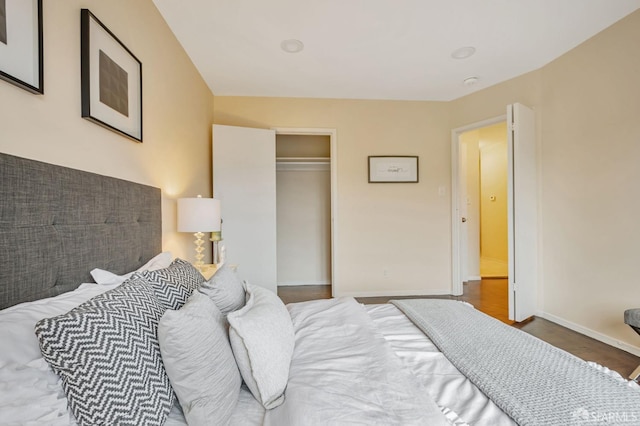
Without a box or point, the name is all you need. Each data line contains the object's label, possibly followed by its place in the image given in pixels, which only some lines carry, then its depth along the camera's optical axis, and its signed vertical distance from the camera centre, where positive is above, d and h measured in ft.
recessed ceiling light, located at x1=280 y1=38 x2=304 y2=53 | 7.89 +4.86
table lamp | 6.75 -0.01
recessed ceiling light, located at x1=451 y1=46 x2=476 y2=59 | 8.36 +4.90
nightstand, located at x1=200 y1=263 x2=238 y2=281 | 6.84 -1.43
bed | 2.00 -1.33
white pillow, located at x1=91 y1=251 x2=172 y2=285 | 3.68 -0.84
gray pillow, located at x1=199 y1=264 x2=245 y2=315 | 3.54 -1.01
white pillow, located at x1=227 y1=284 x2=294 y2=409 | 2.69 -1.42
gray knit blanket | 2.40 -1.73
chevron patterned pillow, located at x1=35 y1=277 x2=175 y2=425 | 1.95 -1.11
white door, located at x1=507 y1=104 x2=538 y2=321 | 9.11 -0.04
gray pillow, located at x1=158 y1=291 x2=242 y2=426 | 2.34 -1.33
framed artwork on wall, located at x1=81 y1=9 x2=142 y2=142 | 4.04 +2.22
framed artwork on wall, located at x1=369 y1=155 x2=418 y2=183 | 11.98 +1.89
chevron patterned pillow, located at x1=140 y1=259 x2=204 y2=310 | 3.18 -0.86
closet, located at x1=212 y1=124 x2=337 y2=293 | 10.51 +0.55
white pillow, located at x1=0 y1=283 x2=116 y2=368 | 2.02 -0.89
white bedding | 1.91 -1.73
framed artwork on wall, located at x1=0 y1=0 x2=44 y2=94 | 2.92 +1.90
